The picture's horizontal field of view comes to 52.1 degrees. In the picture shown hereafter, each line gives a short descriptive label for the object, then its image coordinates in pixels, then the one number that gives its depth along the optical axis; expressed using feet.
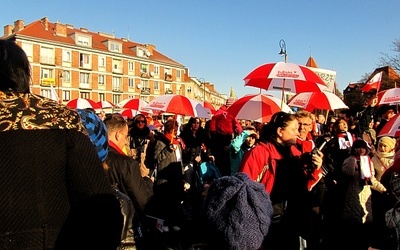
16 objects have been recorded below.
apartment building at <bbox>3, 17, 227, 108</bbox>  200.34
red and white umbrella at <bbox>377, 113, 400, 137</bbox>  18.31
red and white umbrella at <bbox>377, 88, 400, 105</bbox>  31.45
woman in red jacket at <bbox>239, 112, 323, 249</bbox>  11.62
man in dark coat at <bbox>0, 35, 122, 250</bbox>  4.46
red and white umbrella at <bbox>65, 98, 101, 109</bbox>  49.08
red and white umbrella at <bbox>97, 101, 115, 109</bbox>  61.05
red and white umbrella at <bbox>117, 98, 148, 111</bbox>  49.80
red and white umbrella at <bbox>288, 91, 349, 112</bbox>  27.04
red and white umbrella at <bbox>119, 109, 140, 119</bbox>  56.06
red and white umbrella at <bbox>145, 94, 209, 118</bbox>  30.82
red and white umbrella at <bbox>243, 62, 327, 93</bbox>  20.47
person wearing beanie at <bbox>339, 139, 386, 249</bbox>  17.83
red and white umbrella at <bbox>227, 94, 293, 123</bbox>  25.16
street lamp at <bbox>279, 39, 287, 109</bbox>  39.75
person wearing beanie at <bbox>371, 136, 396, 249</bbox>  17.61
